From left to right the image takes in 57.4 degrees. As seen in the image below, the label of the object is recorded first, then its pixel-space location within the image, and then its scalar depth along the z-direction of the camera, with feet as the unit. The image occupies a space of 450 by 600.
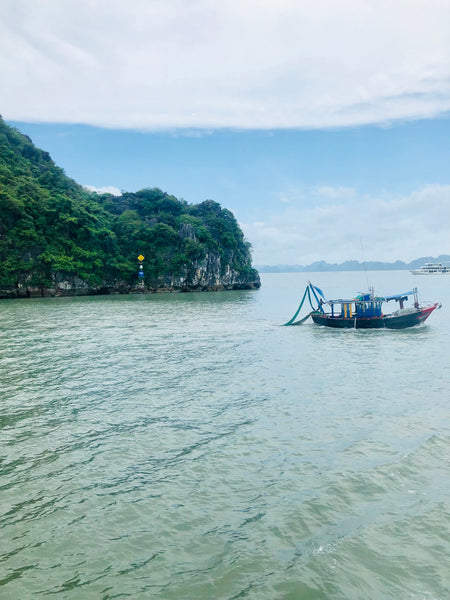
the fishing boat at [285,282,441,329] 84.23
